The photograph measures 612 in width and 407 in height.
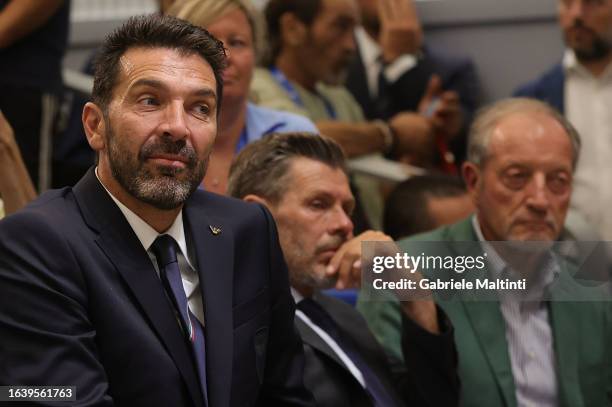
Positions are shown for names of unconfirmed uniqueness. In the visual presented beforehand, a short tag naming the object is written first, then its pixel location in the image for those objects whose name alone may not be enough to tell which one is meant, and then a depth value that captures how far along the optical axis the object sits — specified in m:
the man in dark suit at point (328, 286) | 4.21
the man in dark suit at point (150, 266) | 2.98
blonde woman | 5.39
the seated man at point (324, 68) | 6.79
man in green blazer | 4.38
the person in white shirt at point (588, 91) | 6.80
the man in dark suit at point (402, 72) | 7.98
